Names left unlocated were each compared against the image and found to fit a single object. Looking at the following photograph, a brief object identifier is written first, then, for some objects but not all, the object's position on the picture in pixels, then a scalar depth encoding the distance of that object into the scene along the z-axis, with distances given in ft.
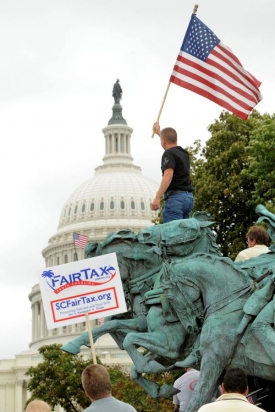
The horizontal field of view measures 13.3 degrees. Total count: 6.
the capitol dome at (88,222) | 449.48
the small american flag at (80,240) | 204.35
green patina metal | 45.65
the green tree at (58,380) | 214.48
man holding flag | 53.98
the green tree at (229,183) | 132.57
